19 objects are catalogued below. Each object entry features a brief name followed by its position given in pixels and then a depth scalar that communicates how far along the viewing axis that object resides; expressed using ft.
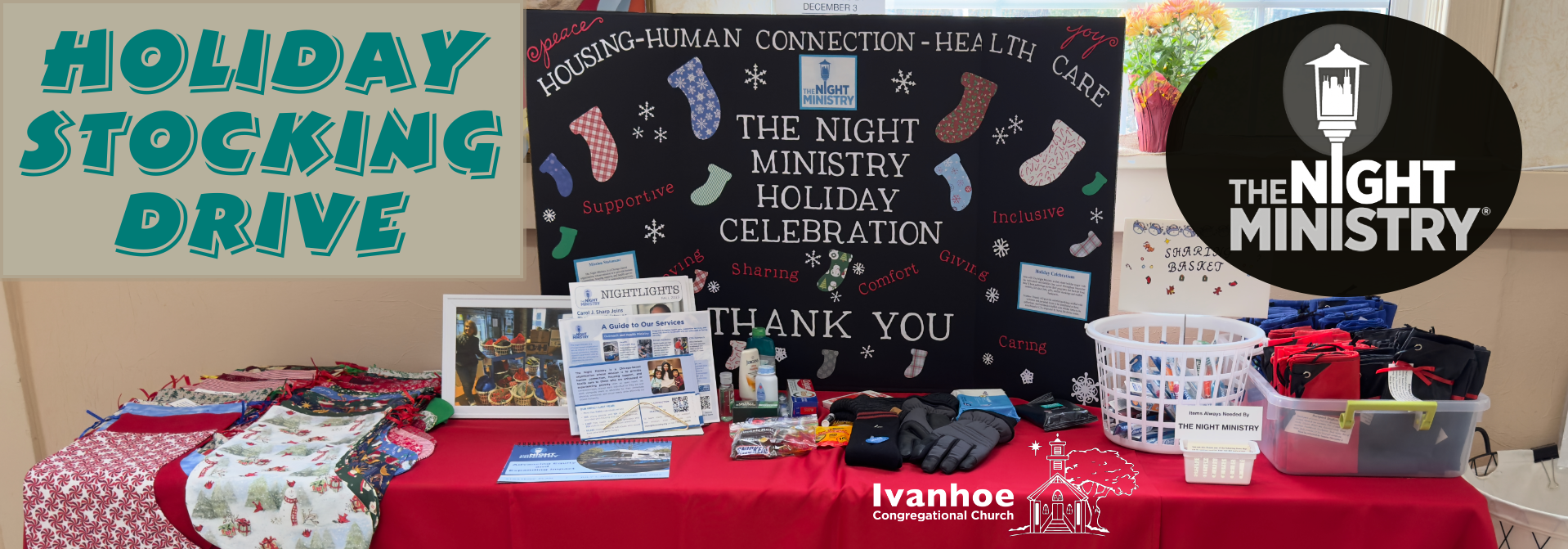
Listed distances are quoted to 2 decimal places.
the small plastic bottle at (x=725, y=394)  6.86
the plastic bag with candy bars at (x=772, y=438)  6.02
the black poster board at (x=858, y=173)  6.84
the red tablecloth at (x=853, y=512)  5.25
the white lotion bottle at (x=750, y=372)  6.81
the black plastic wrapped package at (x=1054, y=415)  6.51
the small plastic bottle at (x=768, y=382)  6.73
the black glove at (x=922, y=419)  6.04
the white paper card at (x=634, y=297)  6.68
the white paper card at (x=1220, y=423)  5.52
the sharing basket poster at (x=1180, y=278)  6.49
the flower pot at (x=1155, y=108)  7.49
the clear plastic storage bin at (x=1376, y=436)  5.44
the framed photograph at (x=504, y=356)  6.90
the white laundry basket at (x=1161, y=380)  5.73
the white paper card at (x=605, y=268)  7.18
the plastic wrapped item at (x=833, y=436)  6.15
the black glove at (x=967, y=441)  5.71
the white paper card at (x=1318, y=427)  5.50
